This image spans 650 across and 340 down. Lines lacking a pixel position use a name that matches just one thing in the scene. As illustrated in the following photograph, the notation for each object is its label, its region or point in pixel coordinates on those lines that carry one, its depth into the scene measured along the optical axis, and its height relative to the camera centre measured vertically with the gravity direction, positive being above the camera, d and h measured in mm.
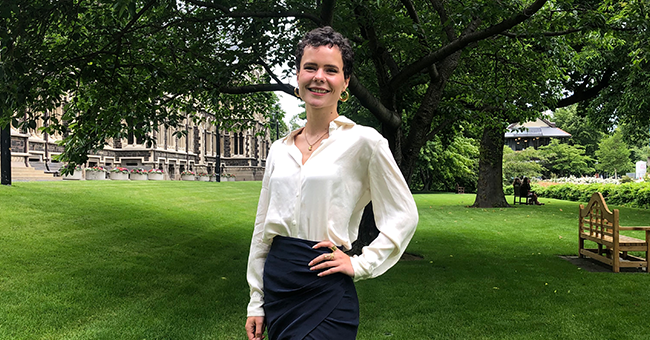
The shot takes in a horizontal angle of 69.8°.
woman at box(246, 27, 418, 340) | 1935 -238
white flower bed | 36619 -1731
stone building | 26844 +701
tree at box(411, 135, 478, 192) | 38188 -570
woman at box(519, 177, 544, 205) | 26328 -1831
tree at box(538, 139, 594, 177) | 61484 +54
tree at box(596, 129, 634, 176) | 67000 +756
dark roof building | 75312 +3925
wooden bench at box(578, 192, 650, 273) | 8758 -1589
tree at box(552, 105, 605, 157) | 72938 +3819
